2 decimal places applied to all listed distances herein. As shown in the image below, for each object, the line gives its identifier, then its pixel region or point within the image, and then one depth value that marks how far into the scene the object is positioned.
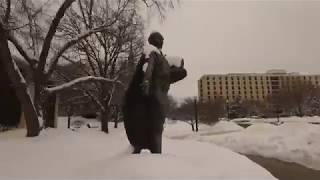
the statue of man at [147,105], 4.93
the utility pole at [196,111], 20.23
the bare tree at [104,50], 15.27
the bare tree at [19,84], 7.88
